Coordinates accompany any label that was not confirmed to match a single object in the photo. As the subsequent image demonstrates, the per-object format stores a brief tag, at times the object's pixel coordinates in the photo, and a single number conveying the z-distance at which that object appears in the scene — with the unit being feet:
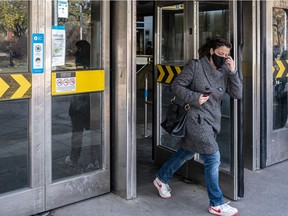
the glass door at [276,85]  17.53
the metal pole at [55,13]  12.52
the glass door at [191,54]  13.98
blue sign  12.09
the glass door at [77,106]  12.78
